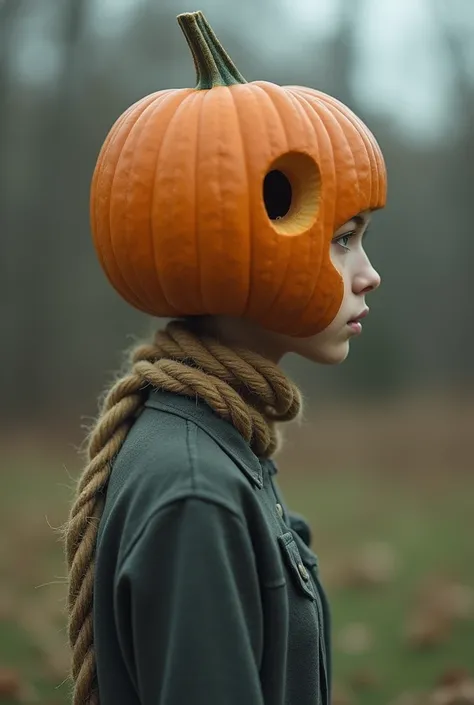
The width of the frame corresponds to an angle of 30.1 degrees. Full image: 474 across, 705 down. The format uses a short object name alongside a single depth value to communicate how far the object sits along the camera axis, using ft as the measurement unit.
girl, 5.12
